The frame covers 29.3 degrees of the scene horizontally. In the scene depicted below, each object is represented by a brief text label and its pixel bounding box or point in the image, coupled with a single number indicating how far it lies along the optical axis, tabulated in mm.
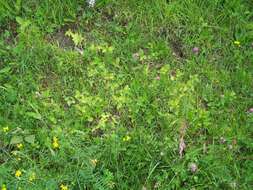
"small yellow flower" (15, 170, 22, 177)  3273
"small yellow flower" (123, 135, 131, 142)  3484
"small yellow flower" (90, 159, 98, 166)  3344
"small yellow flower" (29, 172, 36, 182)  3221
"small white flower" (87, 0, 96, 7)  3943
